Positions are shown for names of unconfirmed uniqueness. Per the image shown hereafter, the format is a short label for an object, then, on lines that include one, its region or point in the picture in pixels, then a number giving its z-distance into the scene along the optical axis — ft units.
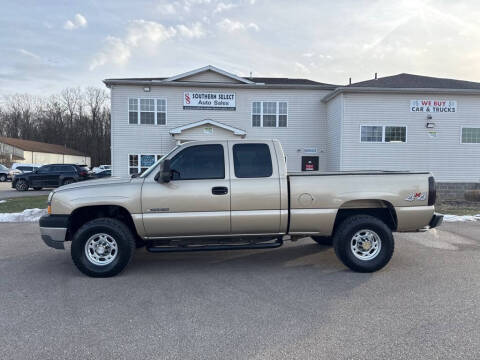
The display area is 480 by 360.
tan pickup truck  15.93
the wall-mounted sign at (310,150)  63.19
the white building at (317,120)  57.00
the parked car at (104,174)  94.92
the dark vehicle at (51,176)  64.39
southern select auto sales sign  61.26
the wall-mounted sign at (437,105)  57.00
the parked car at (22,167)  109.33
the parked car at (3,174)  102.99
